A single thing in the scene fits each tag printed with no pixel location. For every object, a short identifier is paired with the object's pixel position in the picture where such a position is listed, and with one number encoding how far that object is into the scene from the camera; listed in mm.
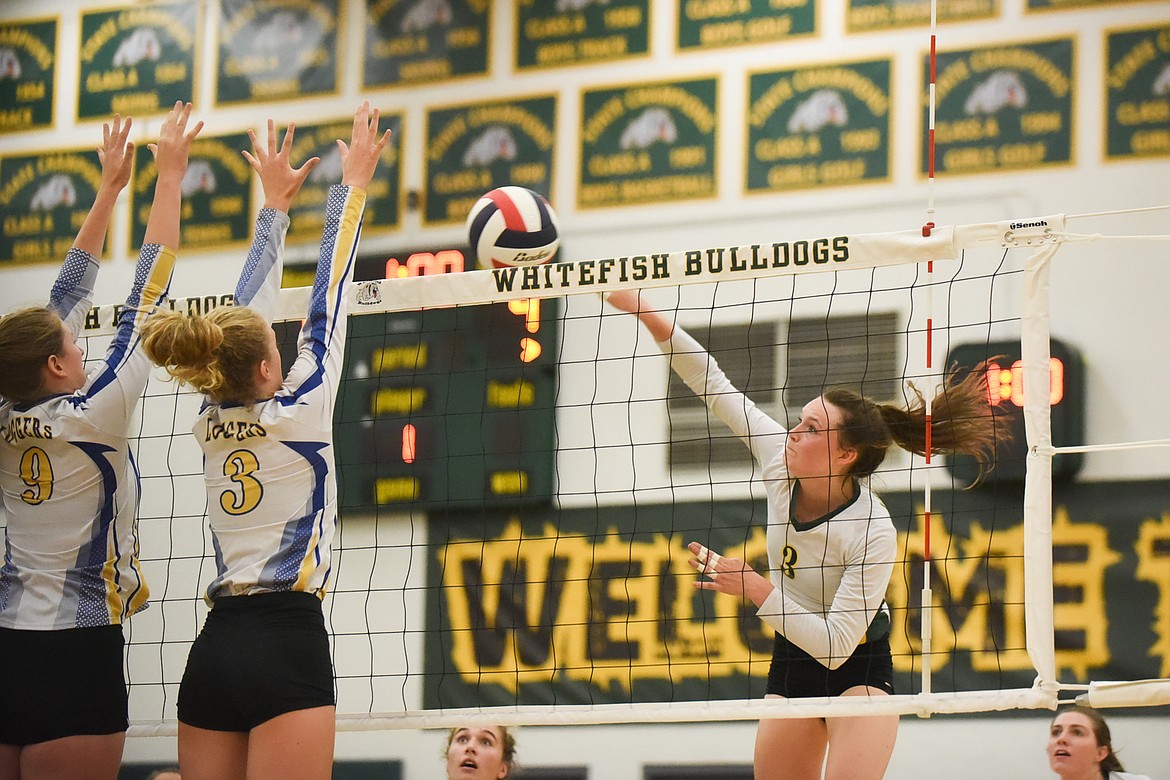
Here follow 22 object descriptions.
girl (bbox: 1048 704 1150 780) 11609
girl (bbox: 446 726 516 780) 12055
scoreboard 14508
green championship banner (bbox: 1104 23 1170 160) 13664
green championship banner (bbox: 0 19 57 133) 18656
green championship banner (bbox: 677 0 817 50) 15250
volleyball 9781
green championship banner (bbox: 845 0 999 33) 14469
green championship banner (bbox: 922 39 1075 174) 14023
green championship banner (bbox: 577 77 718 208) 15398
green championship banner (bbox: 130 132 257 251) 17312
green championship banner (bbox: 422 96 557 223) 16047
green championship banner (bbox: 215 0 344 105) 17422
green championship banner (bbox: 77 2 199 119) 18078
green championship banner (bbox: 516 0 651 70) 16016
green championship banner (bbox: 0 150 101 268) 17953
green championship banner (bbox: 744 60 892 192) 14672
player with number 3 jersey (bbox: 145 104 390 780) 6488
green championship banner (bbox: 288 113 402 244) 16500
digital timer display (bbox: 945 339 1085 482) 12773
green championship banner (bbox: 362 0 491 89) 16703
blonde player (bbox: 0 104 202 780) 7336
